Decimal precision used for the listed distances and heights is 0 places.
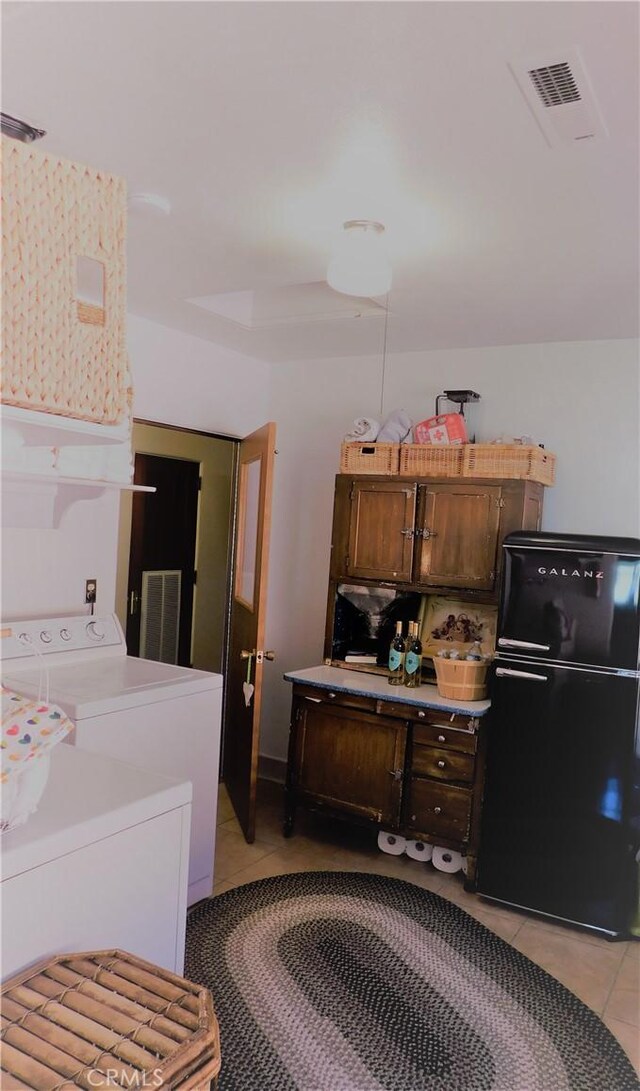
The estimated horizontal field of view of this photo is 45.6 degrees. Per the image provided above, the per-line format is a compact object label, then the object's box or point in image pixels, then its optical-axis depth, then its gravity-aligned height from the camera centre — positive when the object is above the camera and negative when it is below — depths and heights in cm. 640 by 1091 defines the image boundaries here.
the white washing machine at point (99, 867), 130 -65
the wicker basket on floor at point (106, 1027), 104 -75
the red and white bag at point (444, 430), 360 +53
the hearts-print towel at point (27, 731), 131 -38
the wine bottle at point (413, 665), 359 -59
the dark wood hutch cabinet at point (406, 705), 329 -76
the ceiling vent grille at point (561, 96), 151 +95
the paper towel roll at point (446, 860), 339 -143
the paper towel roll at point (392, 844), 358 -144
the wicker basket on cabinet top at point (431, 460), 357 +38
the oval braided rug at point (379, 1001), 218 -152
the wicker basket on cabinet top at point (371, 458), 372 +39
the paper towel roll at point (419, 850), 352 -144
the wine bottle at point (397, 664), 363 -60
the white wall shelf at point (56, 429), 110 +14
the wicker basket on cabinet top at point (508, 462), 340 +38
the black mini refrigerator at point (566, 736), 295 -75
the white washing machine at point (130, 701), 260 -64
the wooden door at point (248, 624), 349 -46
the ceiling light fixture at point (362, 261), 237 +86
